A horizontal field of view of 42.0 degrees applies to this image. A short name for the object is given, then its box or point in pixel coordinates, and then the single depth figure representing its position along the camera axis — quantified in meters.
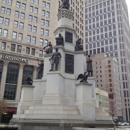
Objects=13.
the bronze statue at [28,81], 18.89
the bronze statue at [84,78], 16.73
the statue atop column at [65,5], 24.68
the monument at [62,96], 14.02
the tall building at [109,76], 108.88
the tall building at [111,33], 123.75
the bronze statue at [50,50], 21.55
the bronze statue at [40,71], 21.35
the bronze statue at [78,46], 21.64
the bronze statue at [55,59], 18.29
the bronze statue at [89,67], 21.72
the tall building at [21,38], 45.44
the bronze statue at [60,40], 20.56
